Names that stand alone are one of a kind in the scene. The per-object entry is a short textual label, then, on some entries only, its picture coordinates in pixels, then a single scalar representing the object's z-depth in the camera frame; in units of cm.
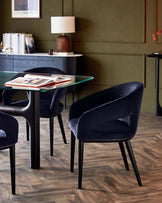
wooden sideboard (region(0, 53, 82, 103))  649
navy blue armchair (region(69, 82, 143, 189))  335
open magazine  359
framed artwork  700
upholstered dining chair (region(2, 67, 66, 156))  427
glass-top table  381
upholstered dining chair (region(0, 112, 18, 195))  319
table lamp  637
